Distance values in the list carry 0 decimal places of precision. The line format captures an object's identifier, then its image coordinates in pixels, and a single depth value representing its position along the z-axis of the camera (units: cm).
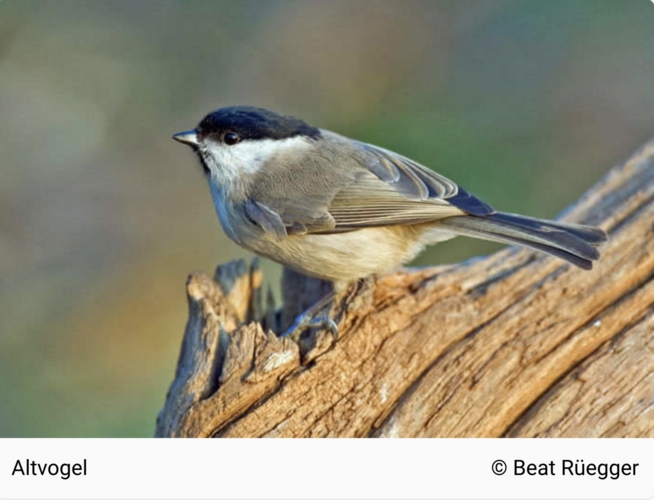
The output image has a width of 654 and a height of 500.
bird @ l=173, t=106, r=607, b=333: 477
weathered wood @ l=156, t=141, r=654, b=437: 424
